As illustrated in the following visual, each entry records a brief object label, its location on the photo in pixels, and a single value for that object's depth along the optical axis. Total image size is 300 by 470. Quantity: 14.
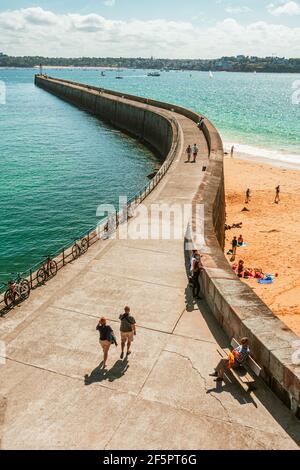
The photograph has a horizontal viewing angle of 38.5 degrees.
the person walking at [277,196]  31.78
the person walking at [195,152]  27.54
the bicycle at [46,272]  12.42
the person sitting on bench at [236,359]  8.34
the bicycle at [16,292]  10.98
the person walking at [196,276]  11.41
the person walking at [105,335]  8.60
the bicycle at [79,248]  14.37
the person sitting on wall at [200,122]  40.78
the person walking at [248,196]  31.97
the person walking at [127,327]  8.90
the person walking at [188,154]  28.09
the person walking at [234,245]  21.50
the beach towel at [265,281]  18.84
